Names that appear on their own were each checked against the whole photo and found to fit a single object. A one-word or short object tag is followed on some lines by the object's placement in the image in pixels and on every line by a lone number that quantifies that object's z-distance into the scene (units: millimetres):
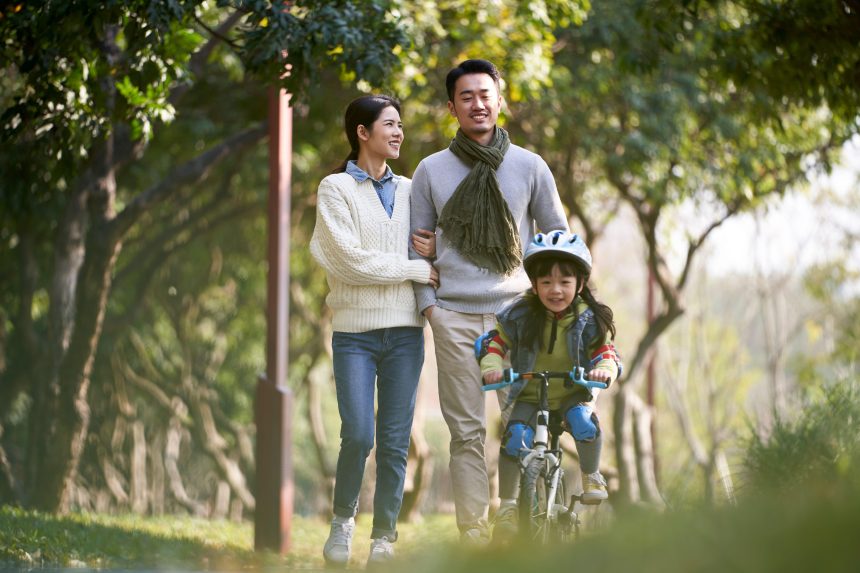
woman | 12391
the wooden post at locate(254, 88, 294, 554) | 19266
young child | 11031
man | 12156
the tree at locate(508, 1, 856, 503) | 29172
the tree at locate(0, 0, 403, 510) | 14664
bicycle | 10492
